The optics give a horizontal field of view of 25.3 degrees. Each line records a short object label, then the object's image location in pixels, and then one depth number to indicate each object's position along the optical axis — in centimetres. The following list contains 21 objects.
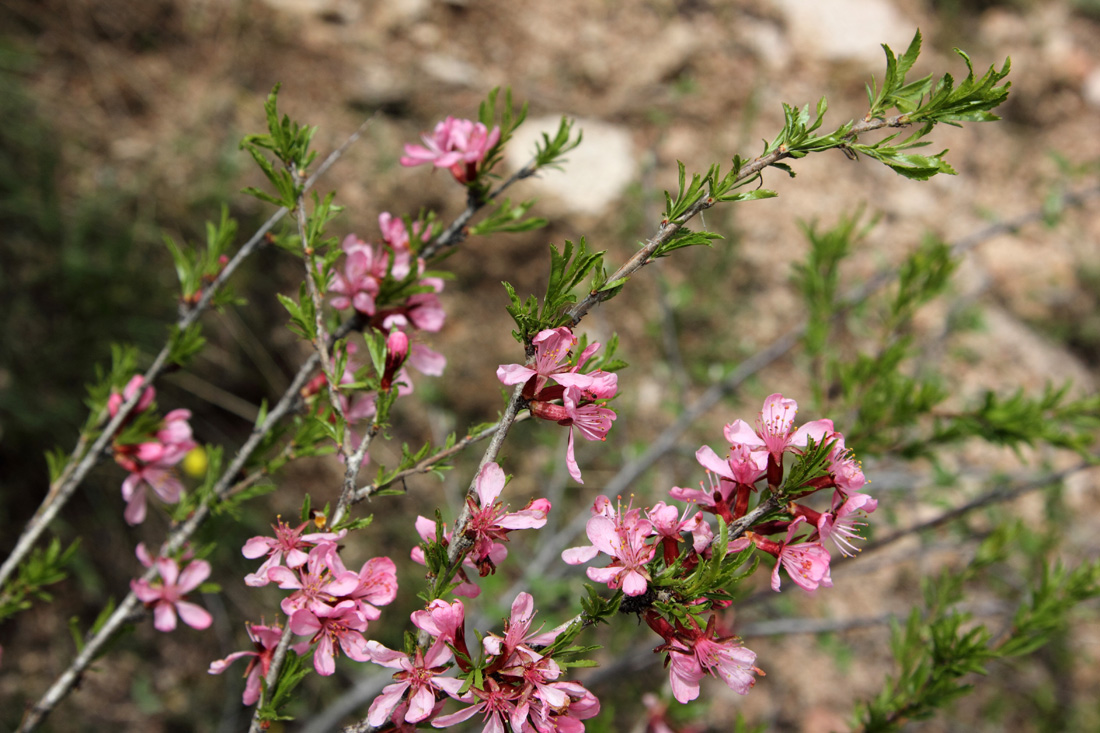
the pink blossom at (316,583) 62
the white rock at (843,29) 136
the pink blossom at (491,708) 61
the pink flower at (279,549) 62
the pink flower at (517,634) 61
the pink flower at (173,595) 67
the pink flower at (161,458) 68
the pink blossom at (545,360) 61
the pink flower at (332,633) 62
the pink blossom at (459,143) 68
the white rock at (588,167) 123
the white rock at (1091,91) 143
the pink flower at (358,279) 66
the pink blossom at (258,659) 63
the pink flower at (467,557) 62
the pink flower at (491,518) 61
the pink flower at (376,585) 62
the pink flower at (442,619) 61
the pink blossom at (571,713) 61
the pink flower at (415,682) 61
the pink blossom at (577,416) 61
